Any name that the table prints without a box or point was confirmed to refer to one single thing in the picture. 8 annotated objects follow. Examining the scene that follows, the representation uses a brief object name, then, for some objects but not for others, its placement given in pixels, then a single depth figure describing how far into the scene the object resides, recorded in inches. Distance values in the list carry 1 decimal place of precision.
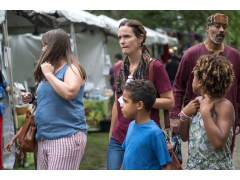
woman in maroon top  143.4
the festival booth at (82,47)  367.6
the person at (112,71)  532.7
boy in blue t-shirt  118.8
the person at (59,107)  132.3
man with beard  158.7
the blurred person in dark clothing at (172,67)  680.0
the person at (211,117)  115.3
